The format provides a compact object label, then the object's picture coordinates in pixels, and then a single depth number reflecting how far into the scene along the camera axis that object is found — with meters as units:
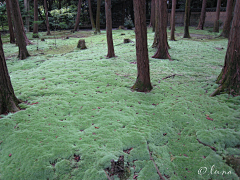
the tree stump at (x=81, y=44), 10.93
